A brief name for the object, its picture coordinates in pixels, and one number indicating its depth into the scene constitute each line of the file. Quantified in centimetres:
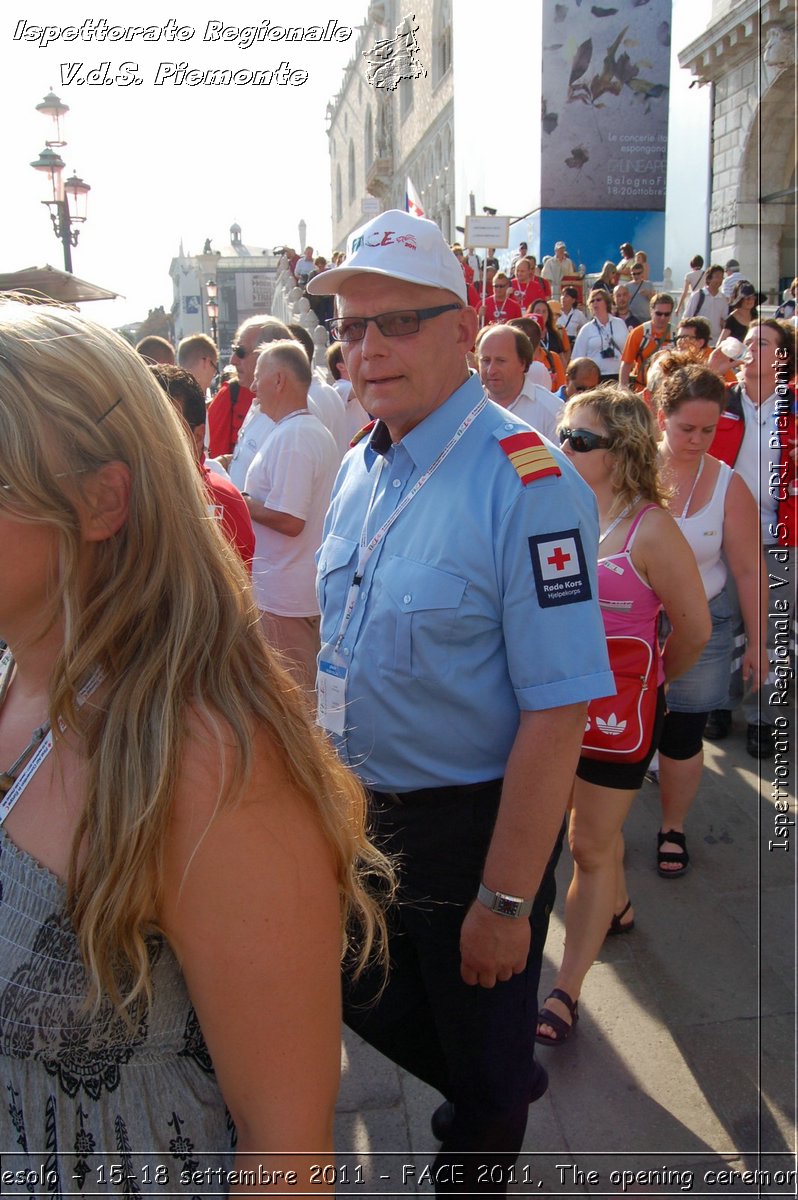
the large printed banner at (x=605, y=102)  2267
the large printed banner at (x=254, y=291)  5928
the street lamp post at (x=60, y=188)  834
